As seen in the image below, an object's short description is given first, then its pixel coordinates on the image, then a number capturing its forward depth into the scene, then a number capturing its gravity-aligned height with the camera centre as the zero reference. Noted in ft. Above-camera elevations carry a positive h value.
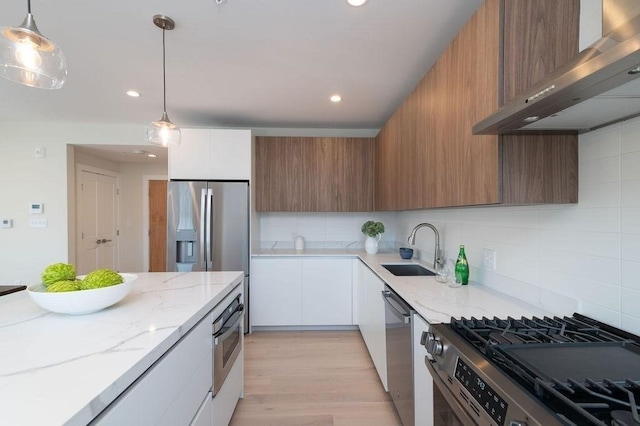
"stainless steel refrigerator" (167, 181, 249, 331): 9.70 -0.51
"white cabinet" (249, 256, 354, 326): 10.30 -3.06
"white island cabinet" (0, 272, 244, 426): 1.98 -1.34
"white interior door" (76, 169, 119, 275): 13.52 -0.49
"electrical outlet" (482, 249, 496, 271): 5.59 -1.00
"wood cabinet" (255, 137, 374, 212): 11.19 +1.51
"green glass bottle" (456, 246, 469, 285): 5.90 -1.26
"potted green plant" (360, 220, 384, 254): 10.91 -0.87
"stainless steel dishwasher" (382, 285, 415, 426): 4.76 -2.71
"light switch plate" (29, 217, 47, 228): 11.48 -0.42
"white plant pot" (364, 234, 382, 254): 10.97 -1.34
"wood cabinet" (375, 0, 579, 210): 3.34 +1.63
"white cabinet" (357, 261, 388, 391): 6.66 -2.97
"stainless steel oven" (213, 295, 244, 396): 4.68 -2.45
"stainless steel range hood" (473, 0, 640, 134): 1.93 +1.06
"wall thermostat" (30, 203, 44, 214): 11.43 +0.16
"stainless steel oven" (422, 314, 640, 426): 1.97 -1.41
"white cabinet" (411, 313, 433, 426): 4.03 -2.59
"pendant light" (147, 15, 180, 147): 6.11 +1.75
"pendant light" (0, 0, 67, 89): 3.46 +2.08
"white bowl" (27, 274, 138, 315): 3.32 -1.07
